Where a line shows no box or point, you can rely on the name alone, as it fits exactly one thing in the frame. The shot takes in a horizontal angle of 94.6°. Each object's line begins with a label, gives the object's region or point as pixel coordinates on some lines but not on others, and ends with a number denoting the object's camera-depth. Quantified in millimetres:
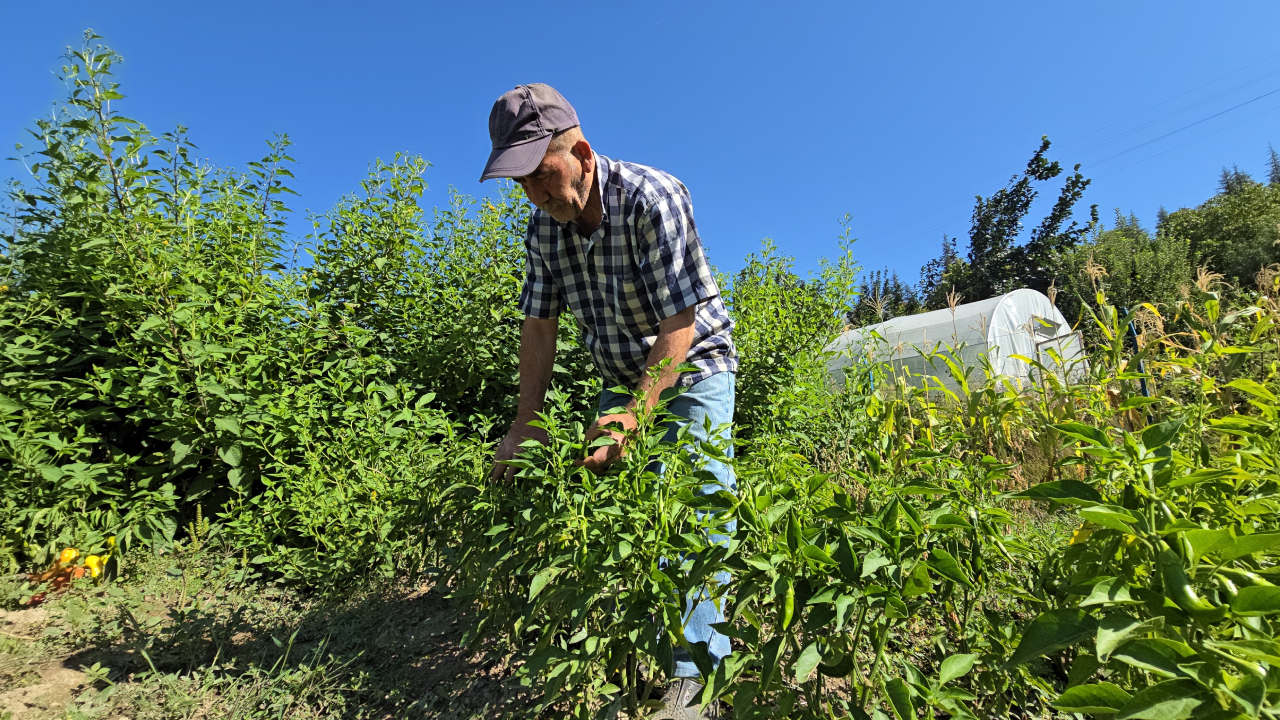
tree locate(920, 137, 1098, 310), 27391
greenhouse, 13844
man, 1683
